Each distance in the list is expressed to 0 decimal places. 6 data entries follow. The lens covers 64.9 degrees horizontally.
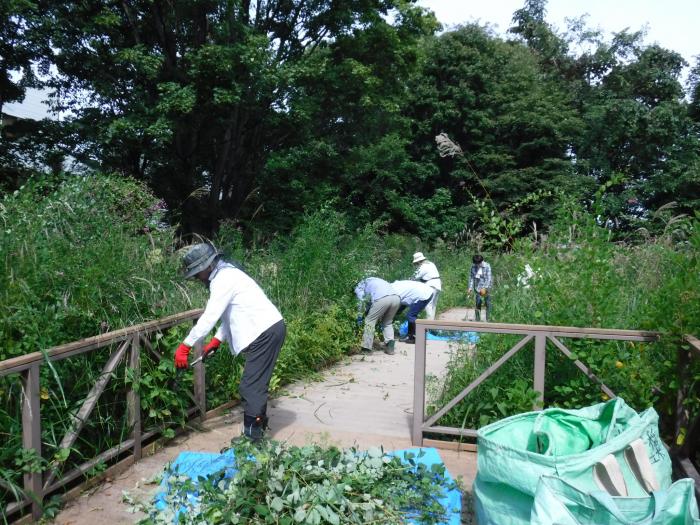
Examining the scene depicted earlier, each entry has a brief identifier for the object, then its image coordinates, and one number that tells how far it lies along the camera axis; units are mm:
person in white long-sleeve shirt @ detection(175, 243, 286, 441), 4242
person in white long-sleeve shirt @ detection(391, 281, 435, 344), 9242
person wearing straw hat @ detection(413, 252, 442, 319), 10008
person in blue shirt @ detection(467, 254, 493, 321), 10336
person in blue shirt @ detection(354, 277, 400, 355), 8539
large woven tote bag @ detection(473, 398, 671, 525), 2506
